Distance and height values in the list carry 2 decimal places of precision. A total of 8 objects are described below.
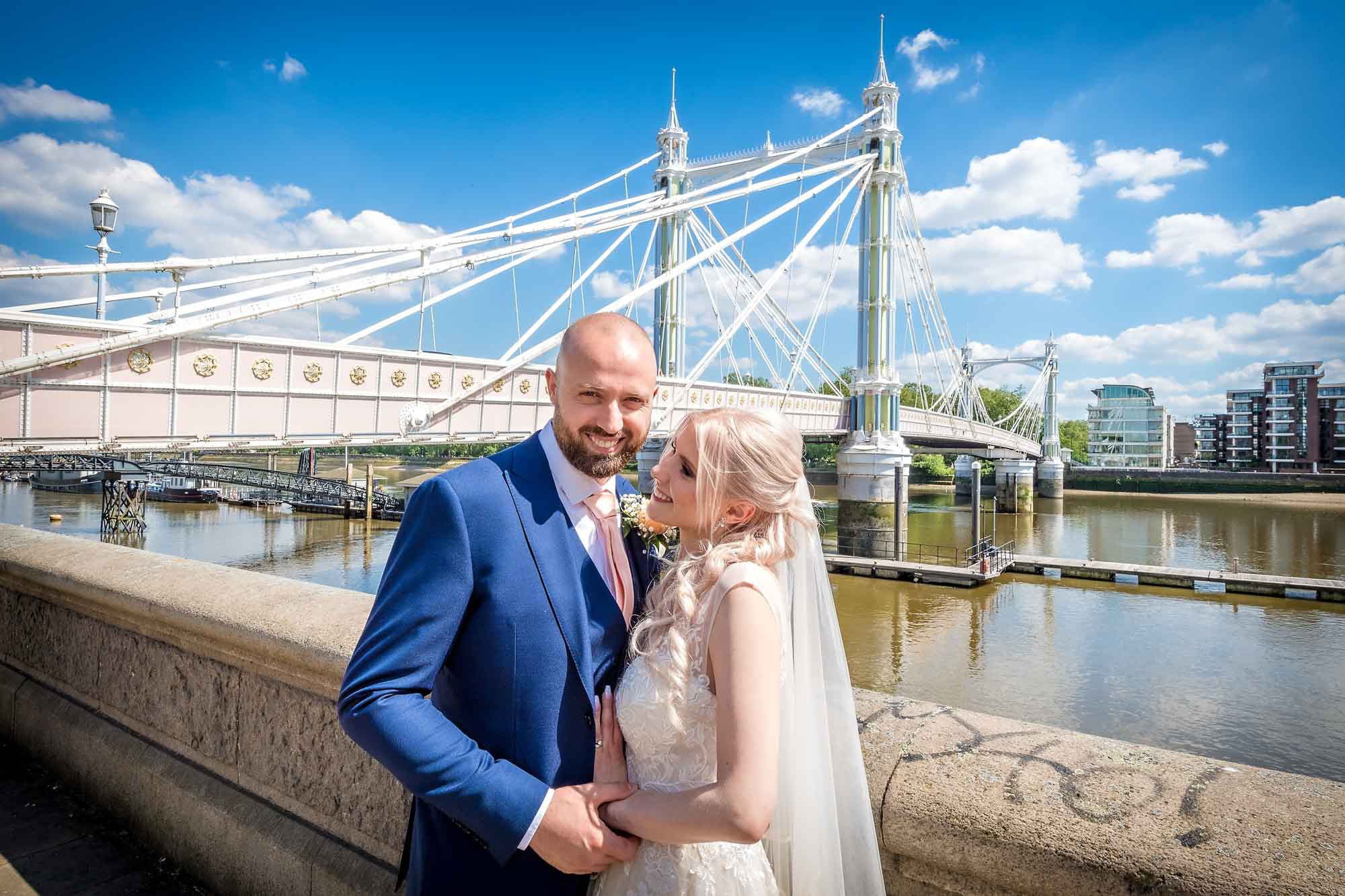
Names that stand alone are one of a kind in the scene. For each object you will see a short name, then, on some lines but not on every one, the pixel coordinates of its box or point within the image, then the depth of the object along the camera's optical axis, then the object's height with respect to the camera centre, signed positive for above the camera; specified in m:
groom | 1.03 -0.28
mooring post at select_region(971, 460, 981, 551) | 19.84 -1.07
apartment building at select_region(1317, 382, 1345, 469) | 55.22 +3.49
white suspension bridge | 8.93 +1.50
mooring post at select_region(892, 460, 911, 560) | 20.19 -1.33
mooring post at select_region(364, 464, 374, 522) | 29.92 -1.44
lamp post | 6.67 +2.14
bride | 1.03 -0.38
